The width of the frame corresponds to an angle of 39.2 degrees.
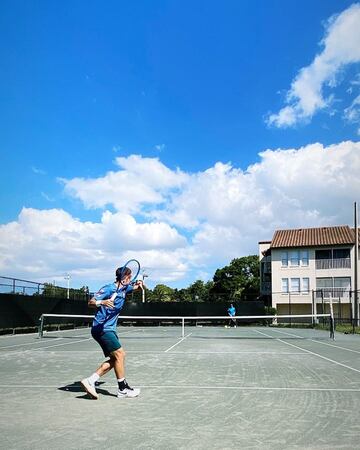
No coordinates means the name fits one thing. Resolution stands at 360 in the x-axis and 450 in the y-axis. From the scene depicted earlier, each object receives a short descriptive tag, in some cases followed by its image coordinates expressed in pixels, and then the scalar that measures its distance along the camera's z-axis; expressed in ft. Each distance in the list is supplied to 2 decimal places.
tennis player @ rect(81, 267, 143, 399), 23.59
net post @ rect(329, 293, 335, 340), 66.05
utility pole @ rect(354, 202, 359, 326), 96.14
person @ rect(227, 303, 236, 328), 111.65
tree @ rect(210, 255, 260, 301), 307.09
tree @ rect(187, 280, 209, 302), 359.66
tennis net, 81.97
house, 185.16
